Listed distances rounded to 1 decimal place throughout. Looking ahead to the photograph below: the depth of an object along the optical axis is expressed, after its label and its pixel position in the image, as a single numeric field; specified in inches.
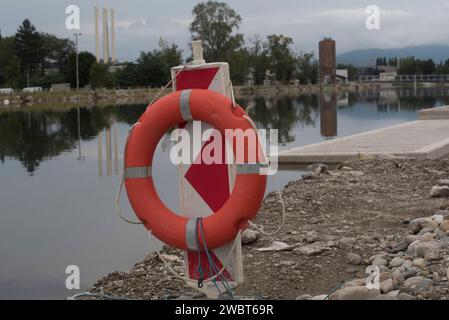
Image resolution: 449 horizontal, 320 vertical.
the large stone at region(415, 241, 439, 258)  157.0
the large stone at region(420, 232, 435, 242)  170.0
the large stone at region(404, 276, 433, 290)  135.0
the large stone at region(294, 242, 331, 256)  174.6
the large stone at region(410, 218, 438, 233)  184.1
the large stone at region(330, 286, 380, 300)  125.7
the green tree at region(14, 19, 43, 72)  2455.7
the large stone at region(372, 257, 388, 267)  160.2
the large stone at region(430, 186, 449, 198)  243.4
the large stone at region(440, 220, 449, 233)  174.2
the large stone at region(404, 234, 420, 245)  172.3
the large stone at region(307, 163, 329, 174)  333.5
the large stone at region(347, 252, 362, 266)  166.7
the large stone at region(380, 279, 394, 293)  136.6
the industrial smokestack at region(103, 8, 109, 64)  1735.2
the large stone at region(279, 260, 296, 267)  167.0
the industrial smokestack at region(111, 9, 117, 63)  1941.4
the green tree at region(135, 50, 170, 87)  2447.1
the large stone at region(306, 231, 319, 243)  187.9
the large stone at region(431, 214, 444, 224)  187.8
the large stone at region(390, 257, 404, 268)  156.3
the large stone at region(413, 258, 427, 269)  148.9
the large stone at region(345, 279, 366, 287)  142.2
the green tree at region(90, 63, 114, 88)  2191.2
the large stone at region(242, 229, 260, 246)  190.7
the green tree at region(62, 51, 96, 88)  2284.7
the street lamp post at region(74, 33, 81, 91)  2192.2
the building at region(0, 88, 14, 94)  1960.6
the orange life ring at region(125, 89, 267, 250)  130.3
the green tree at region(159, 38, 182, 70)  2475.4
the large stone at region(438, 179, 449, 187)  260.7
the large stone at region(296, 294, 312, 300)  136.3
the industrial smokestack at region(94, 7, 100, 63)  1505.9
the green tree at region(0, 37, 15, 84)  2246.6
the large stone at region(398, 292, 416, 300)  126.7
